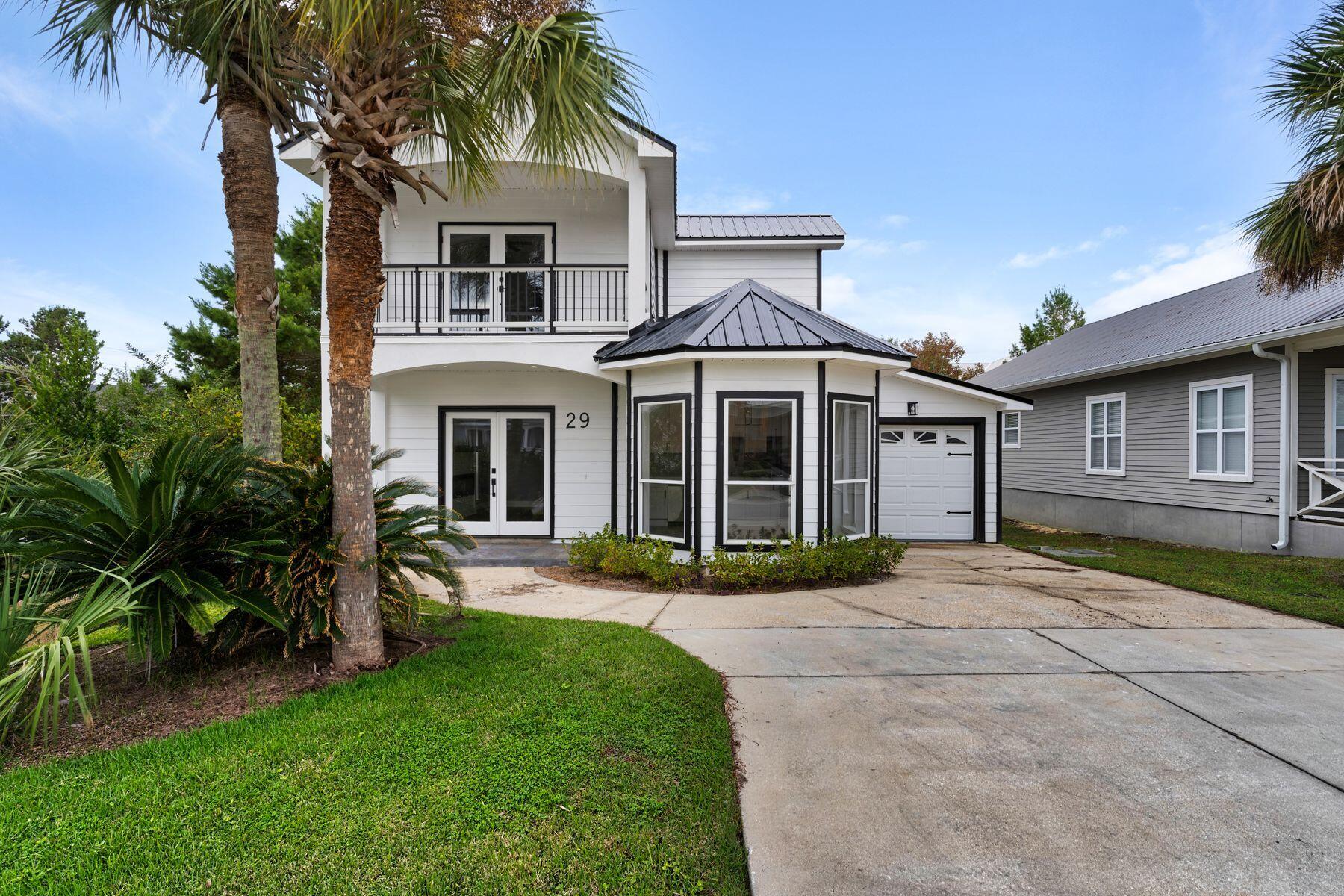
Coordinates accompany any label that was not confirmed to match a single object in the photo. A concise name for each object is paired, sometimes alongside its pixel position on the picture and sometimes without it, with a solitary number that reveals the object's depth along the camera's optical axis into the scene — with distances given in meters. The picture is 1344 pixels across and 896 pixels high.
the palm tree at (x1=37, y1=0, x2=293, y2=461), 5.12
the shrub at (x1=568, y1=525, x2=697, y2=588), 7.91
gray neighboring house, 10.39
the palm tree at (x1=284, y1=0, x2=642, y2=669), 4.16
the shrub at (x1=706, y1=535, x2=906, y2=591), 7.76
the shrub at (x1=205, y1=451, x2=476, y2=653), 4.05
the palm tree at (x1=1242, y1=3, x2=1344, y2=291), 7.21
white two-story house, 8.53
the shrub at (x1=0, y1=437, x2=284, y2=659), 3.58
